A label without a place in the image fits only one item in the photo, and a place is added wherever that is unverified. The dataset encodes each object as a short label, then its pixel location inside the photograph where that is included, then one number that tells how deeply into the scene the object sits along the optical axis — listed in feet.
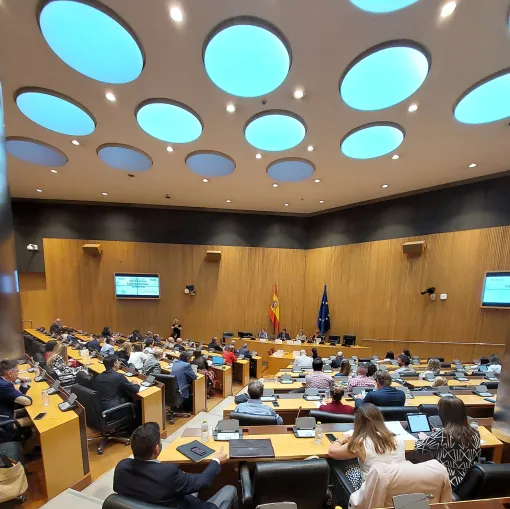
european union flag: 33.50
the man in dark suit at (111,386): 11.69
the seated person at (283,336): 30.37
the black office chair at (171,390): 14.51
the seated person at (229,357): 20.99
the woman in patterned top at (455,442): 6.31
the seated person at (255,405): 9.32
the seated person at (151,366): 15.44
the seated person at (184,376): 14.90
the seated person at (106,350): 19.40
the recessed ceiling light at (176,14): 9.82
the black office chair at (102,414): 11.18
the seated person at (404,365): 16.16
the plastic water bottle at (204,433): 7.62
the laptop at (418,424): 8.05
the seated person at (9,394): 9.71
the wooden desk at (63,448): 8.32
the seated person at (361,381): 12.56
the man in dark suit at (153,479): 5.22
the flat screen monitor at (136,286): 34.09
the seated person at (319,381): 13.08
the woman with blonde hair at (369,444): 5.95
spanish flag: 35.81
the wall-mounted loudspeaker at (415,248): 26.27
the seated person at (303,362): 19.16
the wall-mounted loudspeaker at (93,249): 32.83
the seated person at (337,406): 9.28
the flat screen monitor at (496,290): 21.81
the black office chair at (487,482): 5.43
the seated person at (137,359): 17.18
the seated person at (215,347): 24.29
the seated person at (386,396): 9.80
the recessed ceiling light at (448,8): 9.41
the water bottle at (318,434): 7.80
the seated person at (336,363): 19.75
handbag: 6.82
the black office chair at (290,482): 5.50
